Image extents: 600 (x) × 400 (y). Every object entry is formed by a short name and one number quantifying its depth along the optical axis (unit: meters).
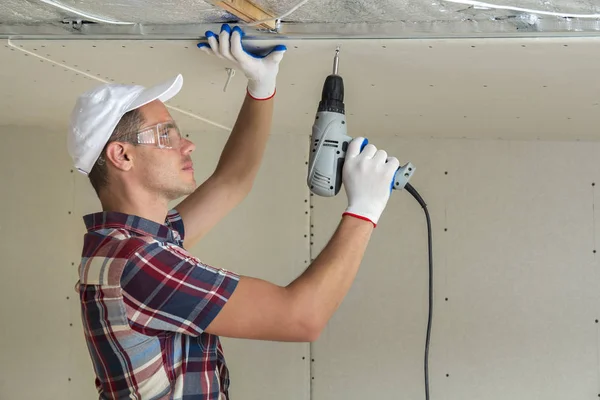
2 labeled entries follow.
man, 1.13
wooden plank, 1.16
